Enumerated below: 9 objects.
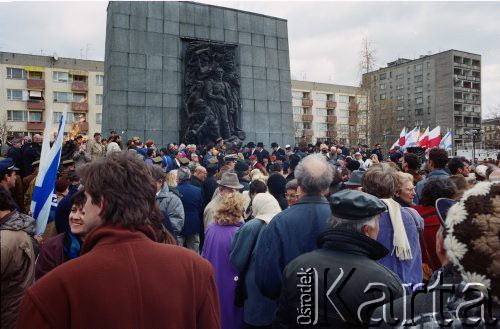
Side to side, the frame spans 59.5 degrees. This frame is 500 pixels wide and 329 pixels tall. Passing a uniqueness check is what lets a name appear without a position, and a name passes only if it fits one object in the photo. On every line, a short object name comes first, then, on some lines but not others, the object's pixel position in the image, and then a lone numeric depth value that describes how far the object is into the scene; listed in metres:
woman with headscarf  3.93
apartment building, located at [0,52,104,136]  53.38
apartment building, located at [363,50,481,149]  82.88
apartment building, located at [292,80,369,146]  76.69
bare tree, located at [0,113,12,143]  47.78
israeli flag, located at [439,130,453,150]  19.16
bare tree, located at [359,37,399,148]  40.69
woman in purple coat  4.36
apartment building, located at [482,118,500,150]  43.25
